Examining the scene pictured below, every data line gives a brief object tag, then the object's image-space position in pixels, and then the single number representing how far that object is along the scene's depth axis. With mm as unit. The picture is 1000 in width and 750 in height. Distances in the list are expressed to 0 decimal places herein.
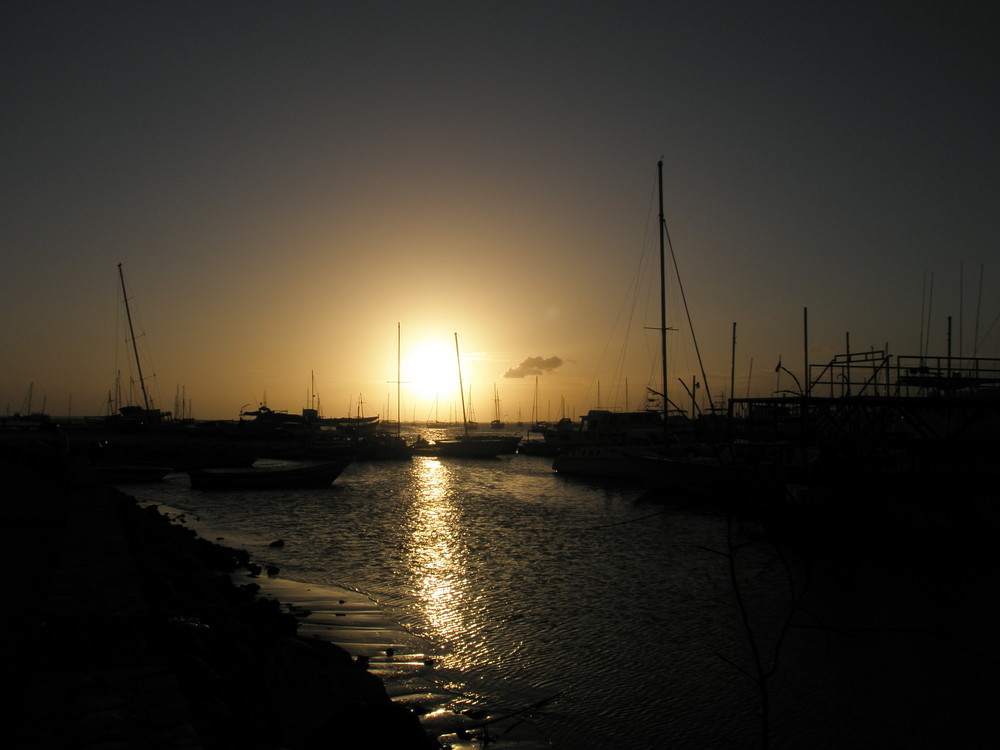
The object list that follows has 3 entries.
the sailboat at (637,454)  43644
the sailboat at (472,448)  87500
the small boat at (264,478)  45562
